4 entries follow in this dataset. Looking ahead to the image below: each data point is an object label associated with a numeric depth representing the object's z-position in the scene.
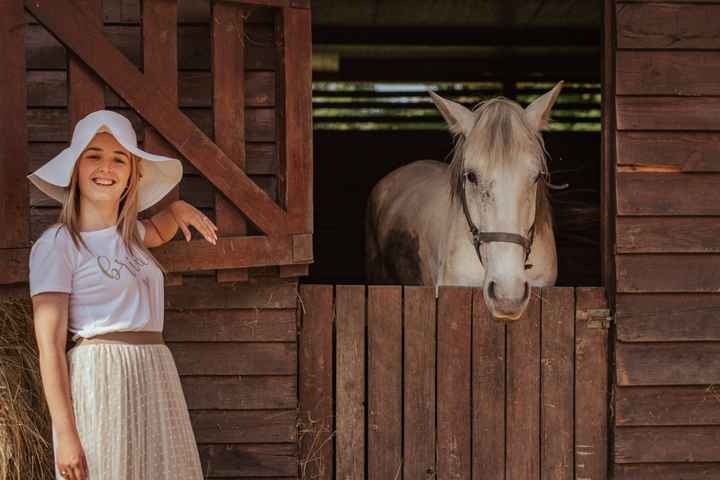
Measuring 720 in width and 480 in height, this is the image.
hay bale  6.94
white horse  7.70
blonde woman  5.66
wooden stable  8.19
